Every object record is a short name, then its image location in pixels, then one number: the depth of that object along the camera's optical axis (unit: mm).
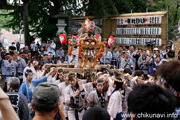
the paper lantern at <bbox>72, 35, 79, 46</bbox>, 9492
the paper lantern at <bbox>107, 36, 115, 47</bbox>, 10406
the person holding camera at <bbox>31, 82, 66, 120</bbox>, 2492
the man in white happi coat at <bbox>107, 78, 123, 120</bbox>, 4789
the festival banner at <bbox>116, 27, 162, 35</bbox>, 13123
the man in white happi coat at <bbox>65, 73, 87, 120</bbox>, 5547
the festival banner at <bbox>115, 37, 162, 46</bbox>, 13061
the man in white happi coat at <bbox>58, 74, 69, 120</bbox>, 5991
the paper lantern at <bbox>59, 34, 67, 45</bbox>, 10719
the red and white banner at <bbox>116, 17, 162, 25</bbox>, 13107
